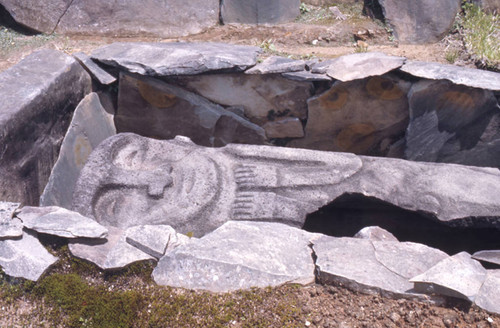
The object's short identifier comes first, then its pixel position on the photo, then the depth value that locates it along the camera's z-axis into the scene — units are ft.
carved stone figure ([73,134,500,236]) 7.98
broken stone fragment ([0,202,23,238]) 6.28
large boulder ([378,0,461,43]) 14.47
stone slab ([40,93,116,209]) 9.33
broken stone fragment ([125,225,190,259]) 6.09
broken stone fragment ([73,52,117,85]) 10.67
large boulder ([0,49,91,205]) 8.21
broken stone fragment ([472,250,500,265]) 6.63
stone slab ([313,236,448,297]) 5.65
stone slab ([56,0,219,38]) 14.92
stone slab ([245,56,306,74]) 10.51
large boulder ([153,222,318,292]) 5.71
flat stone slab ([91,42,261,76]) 10.43
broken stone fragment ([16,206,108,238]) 6.30
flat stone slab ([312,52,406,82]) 10.21
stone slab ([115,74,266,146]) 11.09
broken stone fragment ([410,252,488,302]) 5.36
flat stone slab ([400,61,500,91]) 9.68
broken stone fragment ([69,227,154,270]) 6.01
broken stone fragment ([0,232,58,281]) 5.95
